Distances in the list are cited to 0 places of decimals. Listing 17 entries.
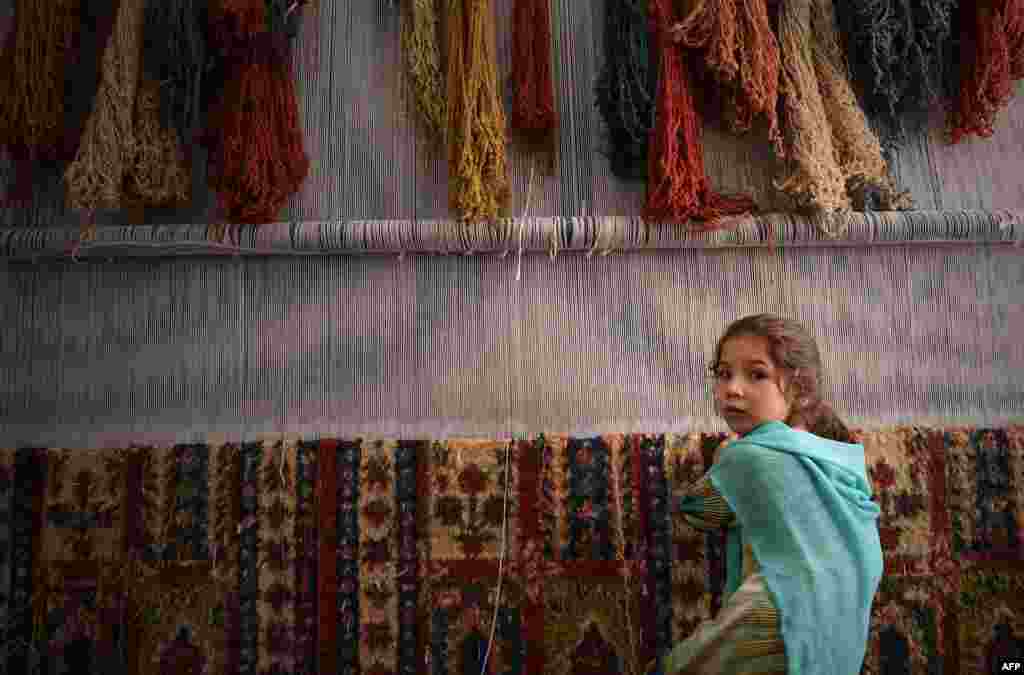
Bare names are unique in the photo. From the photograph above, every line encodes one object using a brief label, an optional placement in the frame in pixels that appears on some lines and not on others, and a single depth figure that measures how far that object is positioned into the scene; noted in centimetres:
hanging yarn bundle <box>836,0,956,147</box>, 159
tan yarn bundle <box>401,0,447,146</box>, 168
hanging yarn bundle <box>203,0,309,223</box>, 155
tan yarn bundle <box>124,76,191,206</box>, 159
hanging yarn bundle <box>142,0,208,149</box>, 160
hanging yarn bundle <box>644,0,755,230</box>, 156
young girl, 110
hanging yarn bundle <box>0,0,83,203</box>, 159
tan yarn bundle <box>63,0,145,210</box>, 154
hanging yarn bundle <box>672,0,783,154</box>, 157
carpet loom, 153
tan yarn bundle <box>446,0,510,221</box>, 159
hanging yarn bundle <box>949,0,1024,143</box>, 159
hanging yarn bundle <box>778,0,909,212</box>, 158
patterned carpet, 152
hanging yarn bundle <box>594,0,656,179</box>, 161
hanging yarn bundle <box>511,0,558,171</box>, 164
